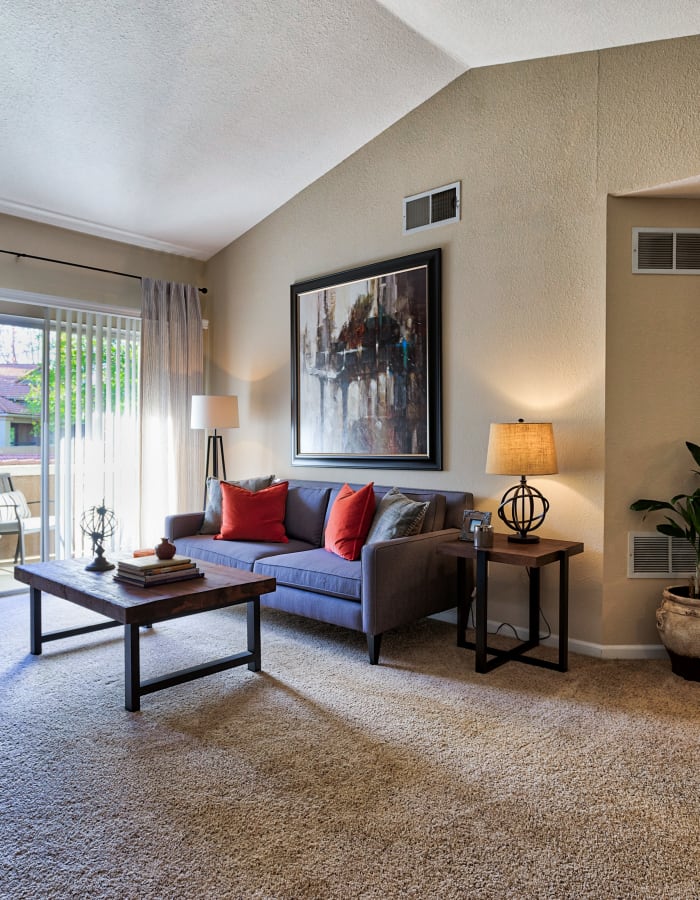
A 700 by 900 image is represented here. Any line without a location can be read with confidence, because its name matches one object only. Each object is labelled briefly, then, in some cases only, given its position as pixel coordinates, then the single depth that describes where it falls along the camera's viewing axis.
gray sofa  3.30
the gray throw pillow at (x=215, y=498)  4.74
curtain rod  4.77
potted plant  3.08
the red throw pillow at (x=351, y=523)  3.82
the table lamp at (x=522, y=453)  3.35
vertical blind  5.01
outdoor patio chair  4.83
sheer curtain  5.47
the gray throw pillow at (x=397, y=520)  3.63
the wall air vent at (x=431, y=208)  4.13
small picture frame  3.65
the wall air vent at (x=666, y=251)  3.48
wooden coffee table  2.77
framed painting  4.25
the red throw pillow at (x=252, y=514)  4.47
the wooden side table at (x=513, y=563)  3.16
